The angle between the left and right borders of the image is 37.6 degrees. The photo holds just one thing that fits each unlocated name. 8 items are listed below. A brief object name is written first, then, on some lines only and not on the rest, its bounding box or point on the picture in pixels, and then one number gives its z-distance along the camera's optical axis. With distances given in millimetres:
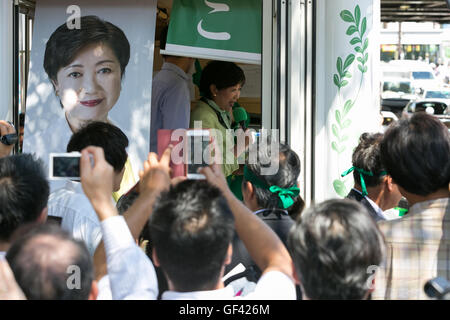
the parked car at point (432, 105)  18641
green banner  4691
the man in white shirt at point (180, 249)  1896
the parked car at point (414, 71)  27000
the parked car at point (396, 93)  22188
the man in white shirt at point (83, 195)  2775
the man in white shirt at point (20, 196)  2229
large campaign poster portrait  4695
